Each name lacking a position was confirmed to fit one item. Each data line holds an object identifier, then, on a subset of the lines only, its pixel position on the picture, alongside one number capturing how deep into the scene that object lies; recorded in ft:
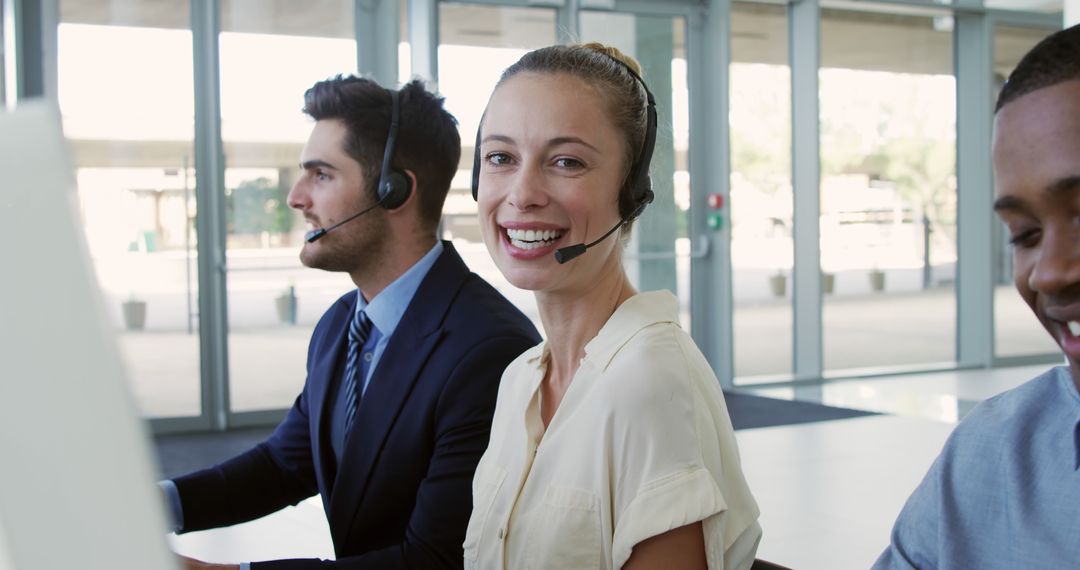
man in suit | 5.15
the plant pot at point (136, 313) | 19.76
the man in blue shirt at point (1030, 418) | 2.71
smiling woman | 3.75
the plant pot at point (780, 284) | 25.76
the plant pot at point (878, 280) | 27.32
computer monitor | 1.09
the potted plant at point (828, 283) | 26.58
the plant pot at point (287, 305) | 20.97
